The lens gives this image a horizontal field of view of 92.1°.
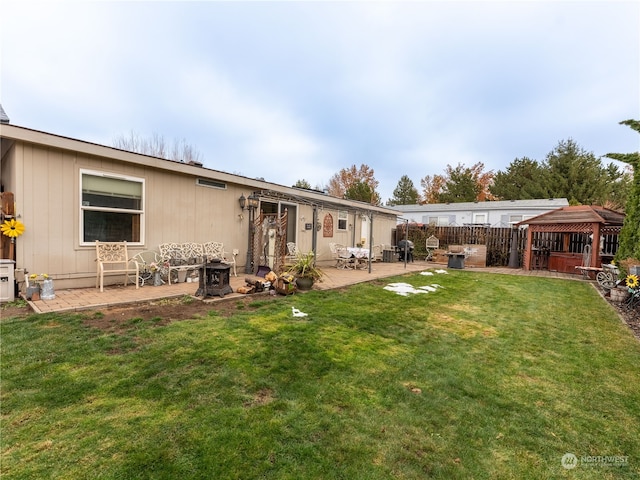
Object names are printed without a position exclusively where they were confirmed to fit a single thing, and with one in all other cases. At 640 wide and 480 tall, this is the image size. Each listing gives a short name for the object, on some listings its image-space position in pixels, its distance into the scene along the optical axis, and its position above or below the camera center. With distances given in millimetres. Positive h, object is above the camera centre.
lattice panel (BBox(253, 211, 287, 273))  6980 -177
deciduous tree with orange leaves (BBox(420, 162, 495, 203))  27297 +4707
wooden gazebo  9867 +3
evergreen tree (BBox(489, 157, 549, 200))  23969 +4607
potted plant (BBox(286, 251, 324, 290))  6215 -877
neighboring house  18319 +1542
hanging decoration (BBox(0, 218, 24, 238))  4758 -110
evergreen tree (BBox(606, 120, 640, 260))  7293 +701
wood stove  5266 -913
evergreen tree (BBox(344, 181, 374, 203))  22844 +2966
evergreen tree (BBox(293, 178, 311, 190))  27438 +4259
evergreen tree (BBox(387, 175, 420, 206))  32469 +4243
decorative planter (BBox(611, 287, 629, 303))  5962 -1076
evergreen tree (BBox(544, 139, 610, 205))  21812 +4477
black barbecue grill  13484 -805
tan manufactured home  5094 +470
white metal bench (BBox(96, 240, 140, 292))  5696 -682
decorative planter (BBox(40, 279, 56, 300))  4758 -1053
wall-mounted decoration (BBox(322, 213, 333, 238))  11234 +175
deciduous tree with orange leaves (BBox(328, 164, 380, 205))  30266 +5195
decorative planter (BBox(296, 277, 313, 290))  6195 -1068
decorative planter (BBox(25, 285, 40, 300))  4672 -1083
